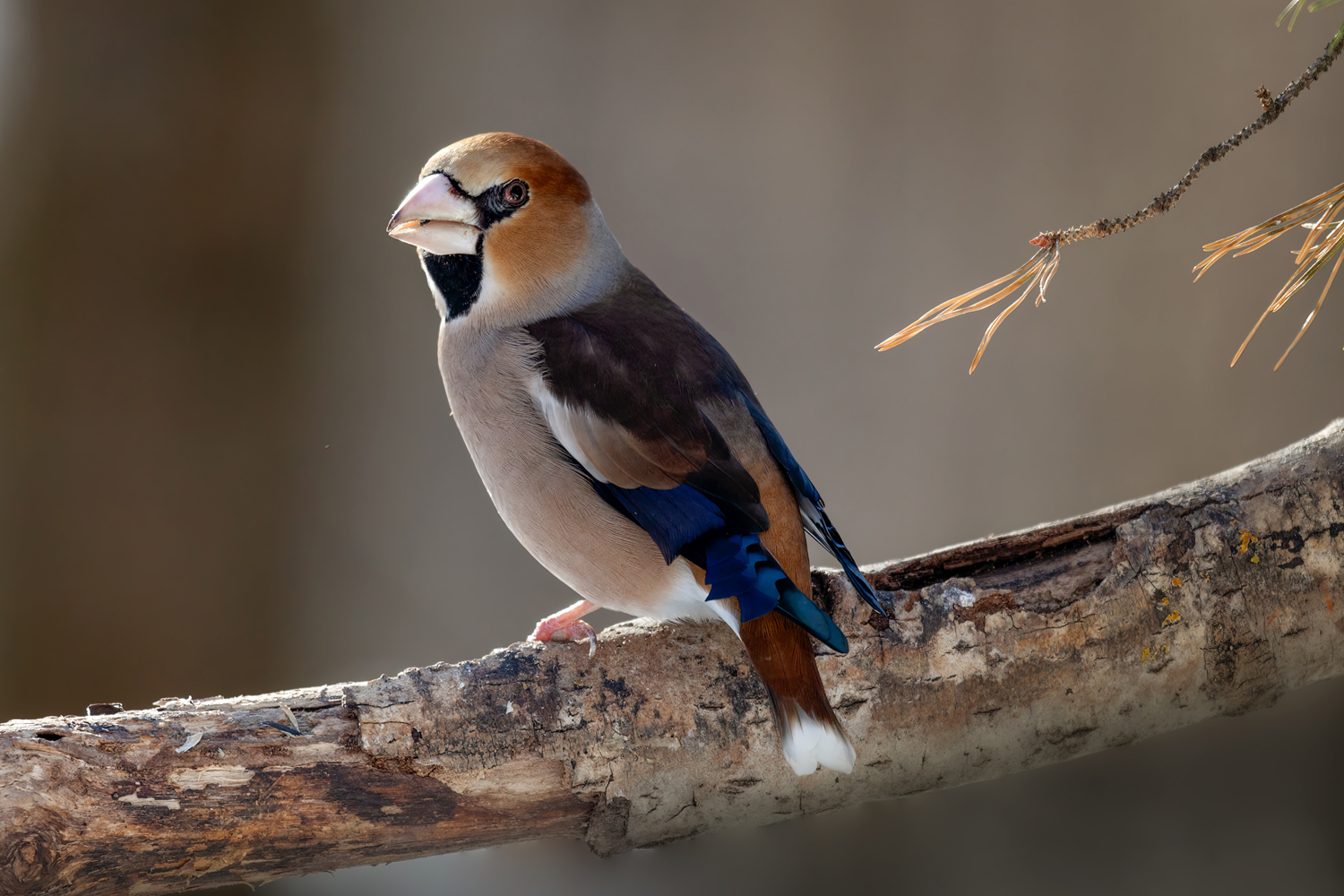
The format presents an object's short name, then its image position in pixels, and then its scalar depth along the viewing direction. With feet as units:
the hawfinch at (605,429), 17.79
